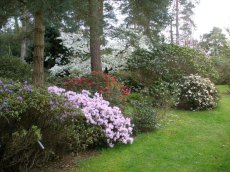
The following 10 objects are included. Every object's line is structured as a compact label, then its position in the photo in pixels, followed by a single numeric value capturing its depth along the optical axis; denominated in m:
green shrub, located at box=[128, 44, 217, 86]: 9.36
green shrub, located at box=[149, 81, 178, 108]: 7.52
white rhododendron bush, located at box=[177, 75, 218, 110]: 7.89
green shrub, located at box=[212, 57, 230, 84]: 12.81
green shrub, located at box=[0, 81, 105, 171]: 3.00
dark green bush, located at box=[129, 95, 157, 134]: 5.56
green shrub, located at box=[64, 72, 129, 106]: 6.03
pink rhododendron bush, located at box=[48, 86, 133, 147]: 4.53
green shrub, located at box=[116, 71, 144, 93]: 9.21
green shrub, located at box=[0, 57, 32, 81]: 8.07
